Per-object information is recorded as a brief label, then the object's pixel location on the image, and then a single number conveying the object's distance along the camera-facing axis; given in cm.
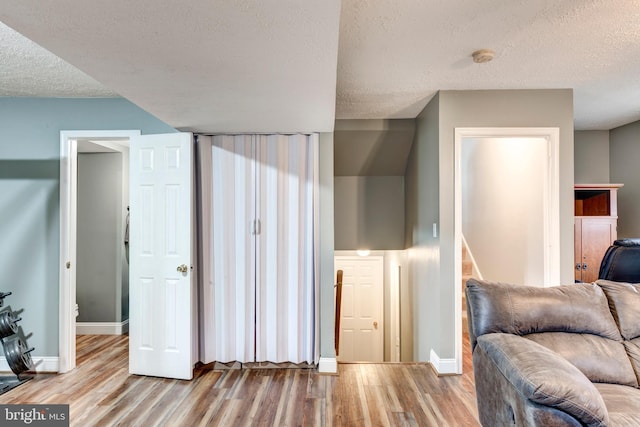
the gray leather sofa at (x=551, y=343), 153
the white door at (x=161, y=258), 309
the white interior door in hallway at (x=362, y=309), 594
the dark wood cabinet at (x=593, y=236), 377
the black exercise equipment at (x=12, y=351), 303
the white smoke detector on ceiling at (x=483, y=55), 242
